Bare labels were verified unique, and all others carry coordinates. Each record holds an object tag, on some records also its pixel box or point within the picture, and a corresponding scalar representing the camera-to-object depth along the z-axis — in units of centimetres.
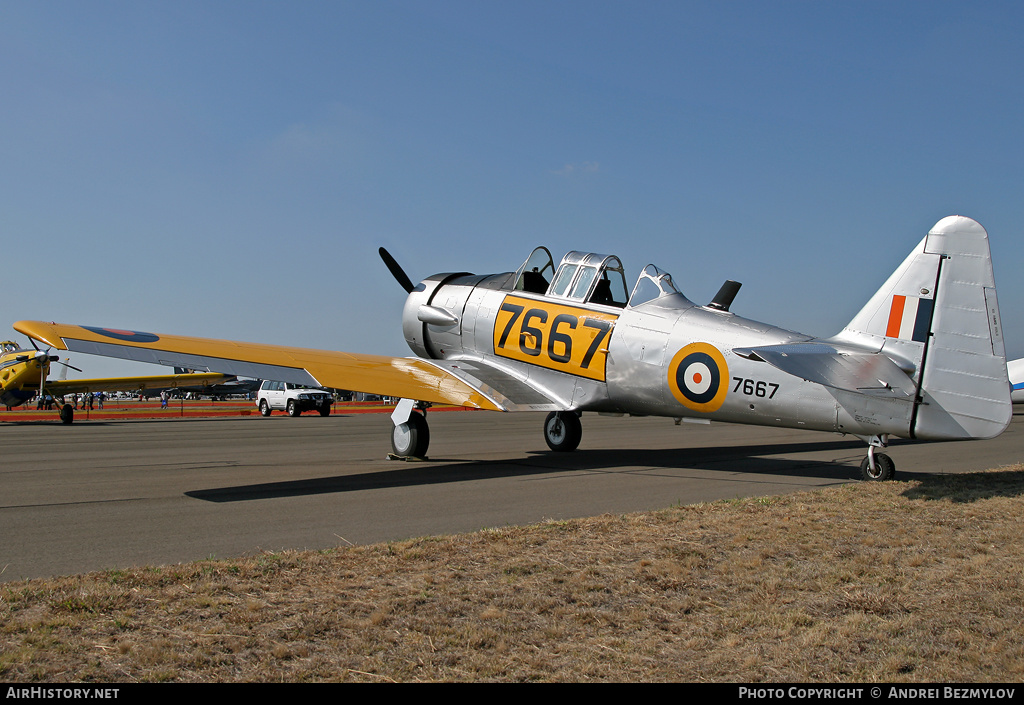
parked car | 3388
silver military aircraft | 708
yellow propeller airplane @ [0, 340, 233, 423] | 3000
